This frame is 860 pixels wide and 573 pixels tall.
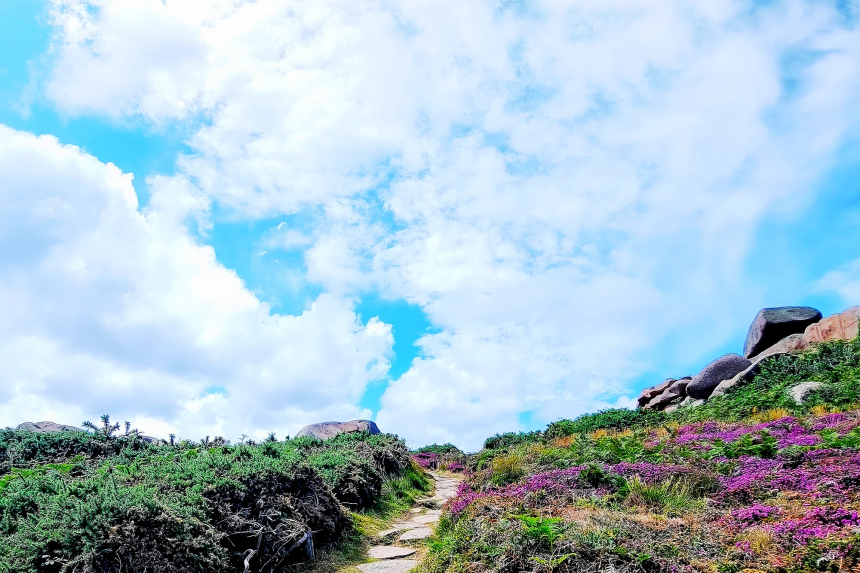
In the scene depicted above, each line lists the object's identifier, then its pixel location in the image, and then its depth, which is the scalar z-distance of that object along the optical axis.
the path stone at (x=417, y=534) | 10.42
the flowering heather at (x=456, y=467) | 24.48
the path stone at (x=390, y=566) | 8.52
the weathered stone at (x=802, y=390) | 17.74
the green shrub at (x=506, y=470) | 11.79
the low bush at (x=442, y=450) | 31.38
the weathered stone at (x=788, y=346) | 26.00
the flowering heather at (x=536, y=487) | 9.36
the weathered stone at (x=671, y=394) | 28.52
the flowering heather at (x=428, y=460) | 26.55
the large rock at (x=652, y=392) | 30.80
